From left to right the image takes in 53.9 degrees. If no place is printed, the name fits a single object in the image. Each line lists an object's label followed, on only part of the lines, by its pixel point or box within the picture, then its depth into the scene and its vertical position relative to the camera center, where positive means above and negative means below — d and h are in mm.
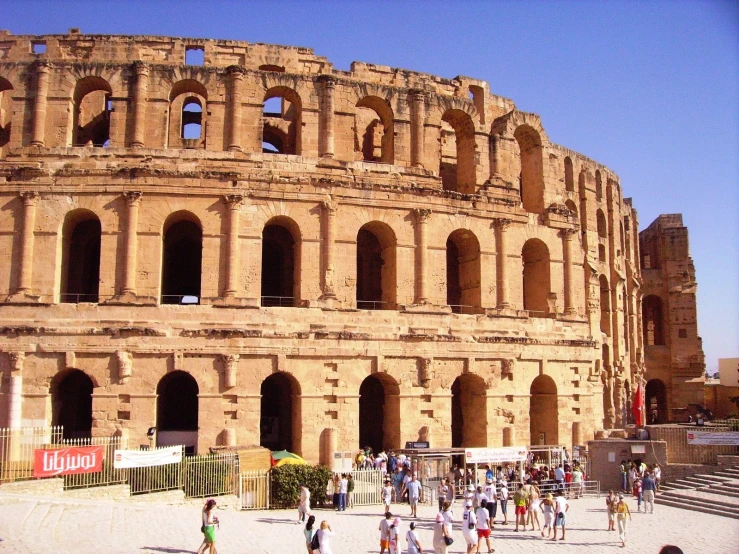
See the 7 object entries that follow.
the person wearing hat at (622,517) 16828 -3108
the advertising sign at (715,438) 24375 -1886
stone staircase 20750 -3409
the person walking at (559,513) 17219 -3100
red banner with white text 17422 -1977
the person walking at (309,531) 13741 -2854
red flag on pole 29109 -1031
